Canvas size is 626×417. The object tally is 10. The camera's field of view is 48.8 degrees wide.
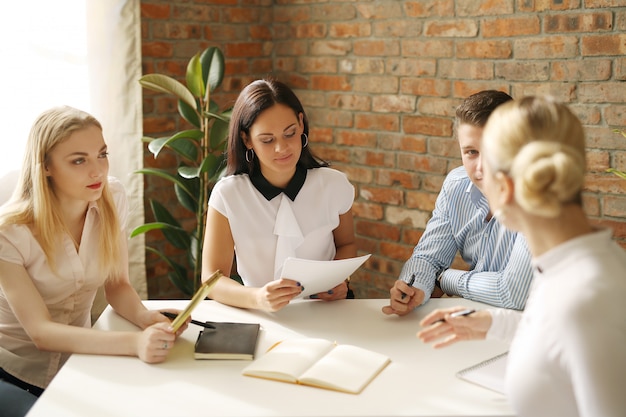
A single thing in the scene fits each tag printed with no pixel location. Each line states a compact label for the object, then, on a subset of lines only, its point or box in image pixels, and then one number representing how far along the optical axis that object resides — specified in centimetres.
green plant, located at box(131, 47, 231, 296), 285
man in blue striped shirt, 191
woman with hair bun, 116
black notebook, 162
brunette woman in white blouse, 219
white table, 138
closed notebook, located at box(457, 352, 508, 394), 146
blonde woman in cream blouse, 177
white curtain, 301
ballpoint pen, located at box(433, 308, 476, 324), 150
